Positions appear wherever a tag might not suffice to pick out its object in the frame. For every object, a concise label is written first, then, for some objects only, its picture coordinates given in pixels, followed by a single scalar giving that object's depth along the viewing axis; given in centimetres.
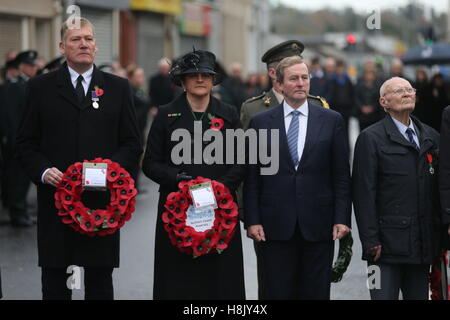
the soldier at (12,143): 2486
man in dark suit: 1245
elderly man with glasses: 1257
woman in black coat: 1270
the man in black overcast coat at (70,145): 1308
